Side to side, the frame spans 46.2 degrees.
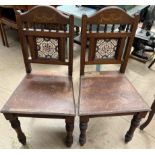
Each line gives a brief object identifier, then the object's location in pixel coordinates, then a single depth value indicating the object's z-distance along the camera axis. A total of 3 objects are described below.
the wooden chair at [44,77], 1.16
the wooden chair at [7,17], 2.24
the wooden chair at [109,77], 1.17
